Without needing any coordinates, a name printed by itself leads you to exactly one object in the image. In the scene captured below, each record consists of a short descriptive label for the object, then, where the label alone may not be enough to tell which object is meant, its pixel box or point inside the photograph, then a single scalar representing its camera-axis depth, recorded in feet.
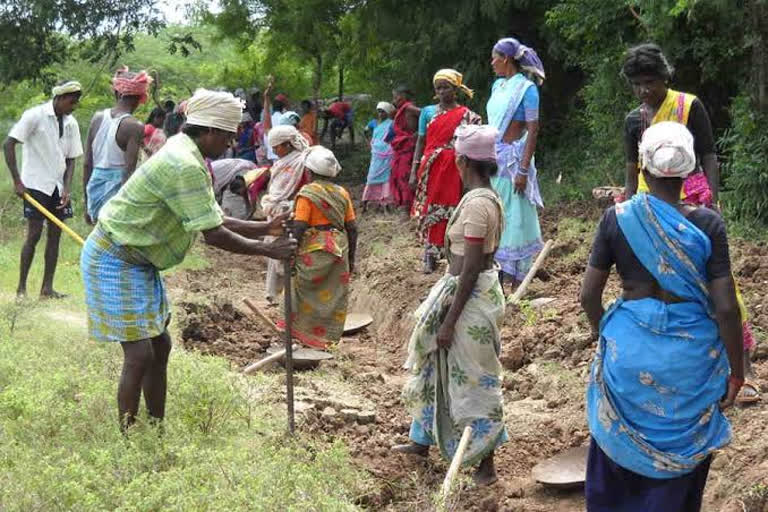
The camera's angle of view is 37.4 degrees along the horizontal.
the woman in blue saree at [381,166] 51.03
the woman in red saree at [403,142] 44.93
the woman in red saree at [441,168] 29.50
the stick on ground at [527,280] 28.73
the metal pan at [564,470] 18.01
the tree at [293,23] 61.26
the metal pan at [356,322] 33.96
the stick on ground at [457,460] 15.44
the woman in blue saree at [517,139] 27.45
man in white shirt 29.94
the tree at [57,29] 55.62
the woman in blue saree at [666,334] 13.14
